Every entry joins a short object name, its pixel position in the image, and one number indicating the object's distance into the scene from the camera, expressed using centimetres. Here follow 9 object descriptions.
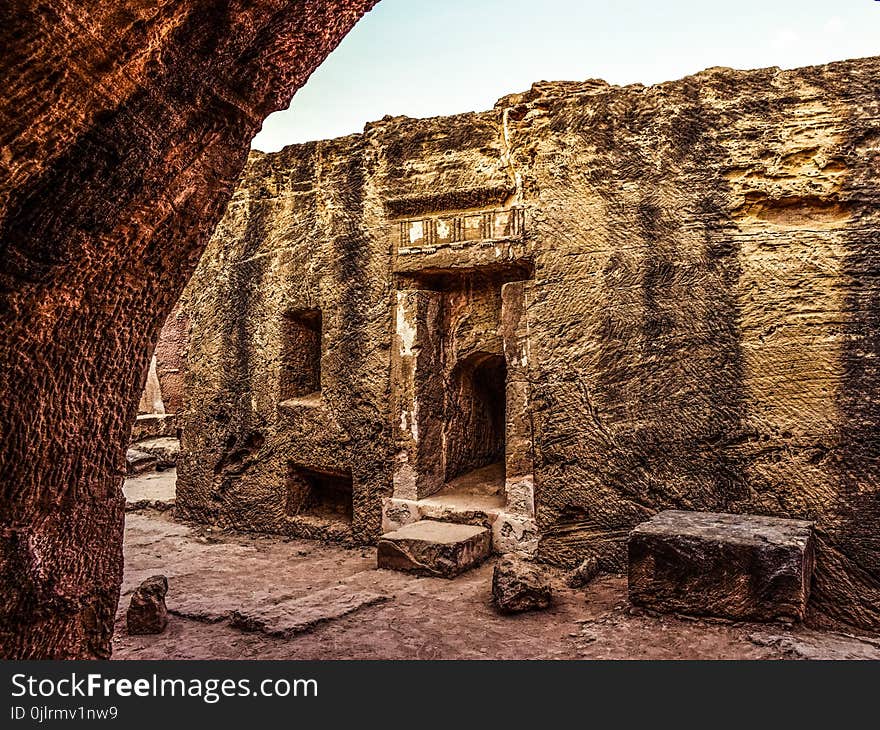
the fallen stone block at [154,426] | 1123
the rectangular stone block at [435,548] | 492
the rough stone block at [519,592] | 422
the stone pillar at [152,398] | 1245
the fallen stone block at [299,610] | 412
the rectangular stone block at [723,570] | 370
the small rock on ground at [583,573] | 466
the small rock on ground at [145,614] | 406
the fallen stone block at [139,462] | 954
